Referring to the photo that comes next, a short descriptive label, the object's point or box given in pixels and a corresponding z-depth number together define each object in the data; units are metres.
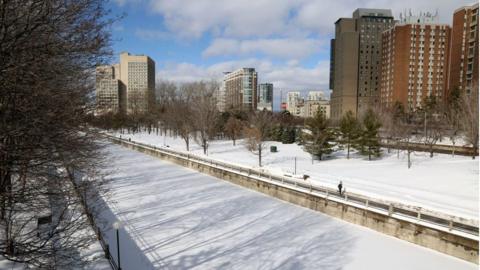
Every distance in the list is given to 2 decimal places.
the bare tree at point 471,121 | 27.55
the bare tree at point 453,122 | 34.52
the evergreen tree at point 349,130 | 33.16
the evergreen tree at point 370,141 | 31.83
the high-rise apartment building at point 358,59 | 101.94
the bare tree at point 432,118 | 35.31
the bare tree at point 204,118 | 42.53
